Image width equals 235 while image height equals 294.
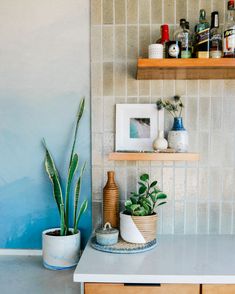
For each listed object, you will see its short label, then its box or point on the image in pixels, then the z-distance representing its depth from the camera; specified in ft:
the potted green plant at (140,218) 5.83
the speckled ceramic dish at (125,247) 5.57
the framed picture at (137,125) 6.54
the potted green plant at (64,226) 6.09
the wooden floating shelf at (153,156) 5.89
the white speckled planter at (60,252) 6.07
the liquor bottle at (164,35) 5.96
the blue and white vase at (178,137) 6.20
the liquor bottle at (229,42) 5.68
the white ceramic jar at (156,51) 5.72
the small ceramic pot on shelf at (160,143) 6.18
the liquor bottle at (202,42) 5.74
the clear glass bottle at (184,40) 5.90
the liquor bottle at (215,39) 5.82
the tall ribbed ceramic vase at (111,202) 6.35
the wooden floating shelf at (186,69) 5.52
